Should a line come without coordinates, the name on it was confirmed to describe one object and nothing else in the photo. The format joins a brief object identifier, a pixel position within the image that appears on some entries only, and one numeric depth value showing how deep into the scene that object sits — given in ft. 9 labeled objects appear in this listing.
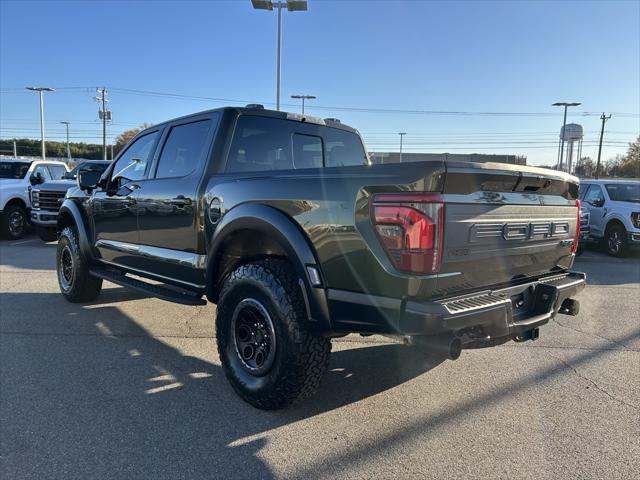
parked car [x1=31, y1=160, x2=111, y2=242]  36.11
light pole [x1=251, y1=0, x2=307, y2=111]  59.34
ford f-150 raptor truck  8.00
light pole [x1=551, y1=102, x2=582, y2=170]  140.36
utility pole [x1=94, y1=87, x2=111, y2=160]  177.74
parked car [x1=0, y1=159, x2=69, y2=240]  38.75
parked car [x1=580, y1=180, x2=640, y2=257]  34.86
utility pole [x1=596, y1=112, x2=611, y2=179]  187.56
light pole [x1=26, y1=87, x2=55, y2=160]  160.25
